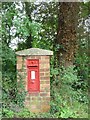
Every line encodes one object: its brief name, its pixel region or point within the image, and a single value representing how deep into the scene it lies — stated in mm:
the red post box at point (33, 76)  3980
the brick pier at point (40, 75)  3984
